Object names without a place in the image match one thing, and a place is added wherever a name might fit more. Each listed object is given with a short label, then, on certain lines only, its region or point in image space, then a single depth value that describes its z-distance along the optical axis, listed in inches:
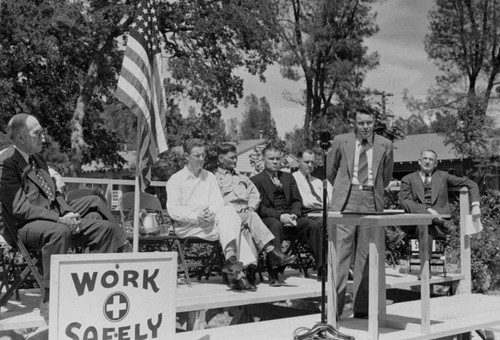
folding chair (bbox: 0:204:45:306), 147.5
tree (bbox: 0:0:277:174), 709.3
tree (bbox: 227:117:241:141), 3426.7
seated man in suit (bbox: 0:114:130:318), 149.1
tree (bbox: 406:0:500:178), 890.7
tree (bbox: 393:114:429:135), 1566.9
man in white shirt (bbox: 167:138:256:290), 200.4
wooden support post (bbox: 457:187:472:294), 259.8
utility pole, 466.0
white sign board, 117.0
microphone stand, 146.1
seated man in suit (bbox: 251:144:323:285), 230.1
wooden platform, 148.3
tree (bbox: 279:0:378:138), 995.3
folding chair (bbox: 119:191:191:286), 203.9
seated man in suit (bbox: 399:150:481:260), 254.4
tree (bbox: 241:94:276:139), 3190.9
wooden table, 148.9
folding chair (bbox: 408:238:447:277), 257.2
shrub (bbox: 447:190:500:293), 309.9
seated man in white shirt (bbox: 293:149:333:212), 254.4
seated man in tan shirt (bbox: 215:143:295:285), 208.7
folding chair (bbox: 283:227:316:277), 239.0
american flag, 168.7
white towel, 246.0
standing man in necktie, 176.7
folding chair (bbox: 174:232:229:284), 213.1
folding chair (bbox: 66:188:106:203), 200.0
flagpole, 162.7
